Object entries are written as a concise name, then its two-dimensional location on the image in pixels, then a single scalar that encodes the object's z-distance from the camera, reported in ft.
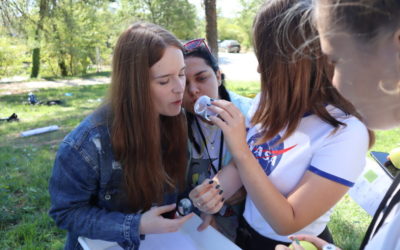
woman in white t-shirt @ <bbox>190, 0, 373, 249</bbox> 4.13
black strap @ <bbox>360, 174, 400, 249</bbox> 3.03
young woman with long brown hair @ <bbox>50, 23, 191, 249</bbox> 5.03
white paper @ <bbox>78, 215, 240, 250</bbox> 5.02
